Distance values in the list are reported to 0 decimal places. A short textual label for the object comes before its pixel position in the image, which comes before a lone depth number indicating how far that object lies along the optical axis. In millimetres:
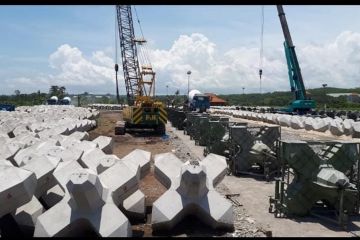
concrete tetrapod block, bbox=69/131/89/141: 14157
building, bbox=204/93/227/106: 83950
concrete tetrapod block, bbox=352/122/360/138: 23594
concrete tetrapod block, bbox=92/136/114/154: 11828
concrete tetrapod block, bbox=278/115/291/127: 31609
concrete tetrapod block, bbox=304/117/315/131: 27781
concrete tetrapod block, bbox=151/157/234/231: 6957
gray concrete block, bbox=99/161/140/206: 6988
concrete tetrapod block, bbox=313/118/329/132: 26312
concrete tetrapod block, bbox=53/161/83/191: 7017
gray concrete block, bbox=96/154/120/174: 8039
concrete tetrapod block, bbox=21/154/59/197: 7346
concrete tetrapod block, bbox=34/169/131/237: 6066
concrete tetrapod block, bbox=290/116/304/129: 29289
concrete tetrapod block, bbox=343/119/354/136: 23984
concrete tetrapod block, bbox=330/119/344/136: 24422
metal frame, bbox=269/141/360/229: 7795
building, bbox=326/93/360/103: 95688
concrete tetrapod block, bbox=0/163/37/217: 6113
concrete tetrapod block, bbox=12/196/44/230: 6926
